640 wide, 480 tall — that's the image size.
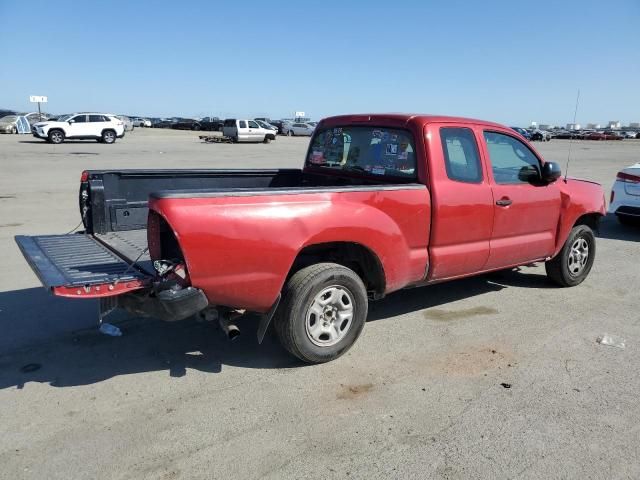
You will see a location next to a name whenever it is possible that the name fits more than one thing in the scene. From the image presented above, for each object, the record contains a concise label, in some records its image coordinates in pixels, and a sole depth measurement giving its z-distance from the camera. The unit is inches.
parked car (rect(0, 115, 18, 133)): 1521.9
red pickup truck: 130.2
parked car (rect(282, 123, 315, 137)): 2144.4
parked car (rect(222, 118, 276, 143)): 1482.5
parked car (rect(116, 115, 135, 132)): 1962.0
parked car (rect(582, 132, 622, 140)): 2511.8
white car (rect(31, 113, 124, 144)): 1179.9
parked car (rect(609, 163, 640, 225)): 360.5
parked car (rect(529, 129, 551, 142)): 2237.9
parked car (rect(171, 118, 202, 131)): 2469.2
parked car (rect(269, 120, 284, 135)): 2190.0
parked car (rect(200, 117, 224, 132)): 2346.2
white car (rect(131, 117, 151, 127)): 2688.2
